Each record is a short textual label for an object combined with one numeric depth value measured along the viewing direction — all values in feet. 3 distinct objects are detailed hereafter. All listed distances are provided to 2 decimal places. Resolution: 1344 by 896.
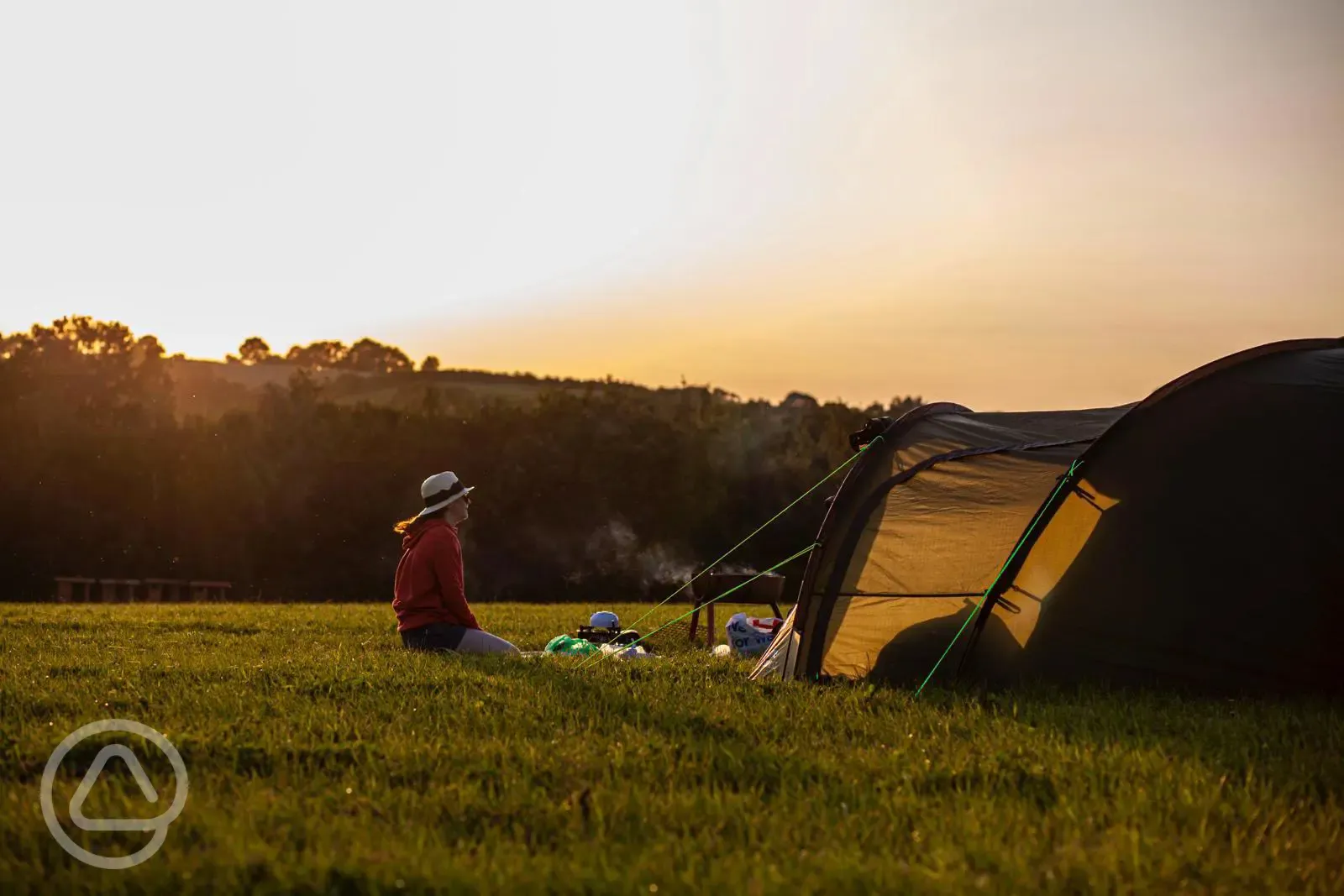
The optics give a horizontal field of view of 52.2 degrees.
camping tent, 30.58
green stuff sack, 43.01
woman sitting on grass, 42.91
